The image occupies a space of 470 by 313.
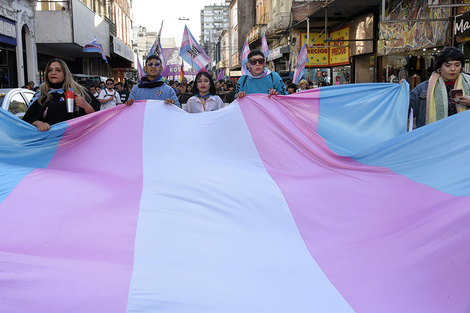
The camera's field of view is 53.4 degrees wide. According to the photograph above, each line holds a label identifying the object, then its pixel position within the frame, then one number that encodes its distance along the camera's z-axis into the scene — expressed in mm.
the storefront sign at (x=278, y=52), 29130
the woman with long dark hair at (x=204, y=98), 5988
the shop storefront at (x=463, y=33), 10264
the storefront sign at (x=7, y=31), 16938
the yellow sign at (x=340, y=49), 20500
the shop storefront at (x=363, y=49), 17500
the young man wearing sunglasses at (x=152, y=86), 5965
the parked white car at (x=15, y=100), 7469
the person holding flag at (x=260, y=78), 6293
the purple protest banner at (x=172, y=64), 26297
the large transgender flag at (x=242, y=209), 2572
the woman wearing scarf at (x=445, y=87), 4711
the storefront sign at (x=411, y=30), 11891
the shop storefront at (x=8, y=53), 17234
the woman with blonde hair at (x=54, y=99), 4988
